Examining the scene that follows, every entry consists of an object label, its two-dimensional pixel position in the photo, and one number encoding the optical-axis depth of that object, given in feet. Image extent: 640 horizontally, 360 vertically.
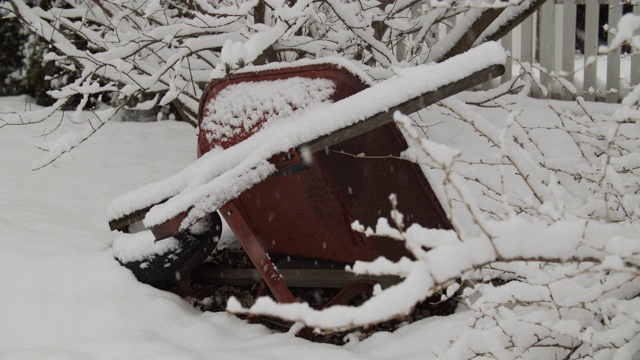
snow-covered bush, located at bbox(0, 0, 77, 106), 24.59
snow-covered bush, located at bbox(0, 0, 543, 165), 11.91
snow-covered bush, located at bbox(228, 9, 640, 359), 4.05
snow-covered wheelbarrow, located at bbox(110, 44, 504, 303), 8.13
